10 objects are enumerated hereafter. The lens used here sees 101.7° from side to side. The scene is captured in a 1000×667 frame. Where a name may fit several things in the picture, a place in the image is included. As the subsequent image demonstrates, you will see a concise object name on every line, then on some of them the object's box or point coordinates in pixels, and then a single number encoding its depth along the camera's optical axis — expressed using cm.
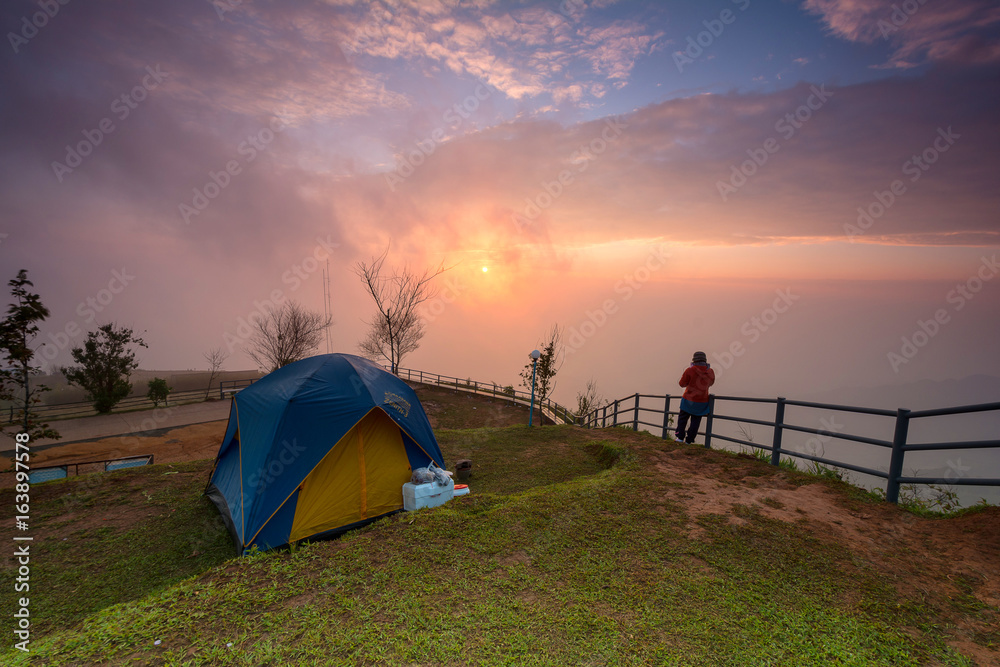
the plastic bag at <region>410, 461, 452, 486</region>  648
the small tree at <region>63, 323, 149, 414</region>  2155
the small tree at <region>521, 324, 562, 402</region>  2088
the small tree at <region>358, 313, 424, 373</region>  3347
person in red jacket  848
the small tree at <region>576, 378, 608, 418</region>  2435
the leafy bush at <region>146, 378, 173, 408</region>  2223
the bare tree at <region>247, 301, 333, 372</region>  3033
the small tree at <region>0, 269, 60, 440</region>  725
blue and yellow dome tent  591
